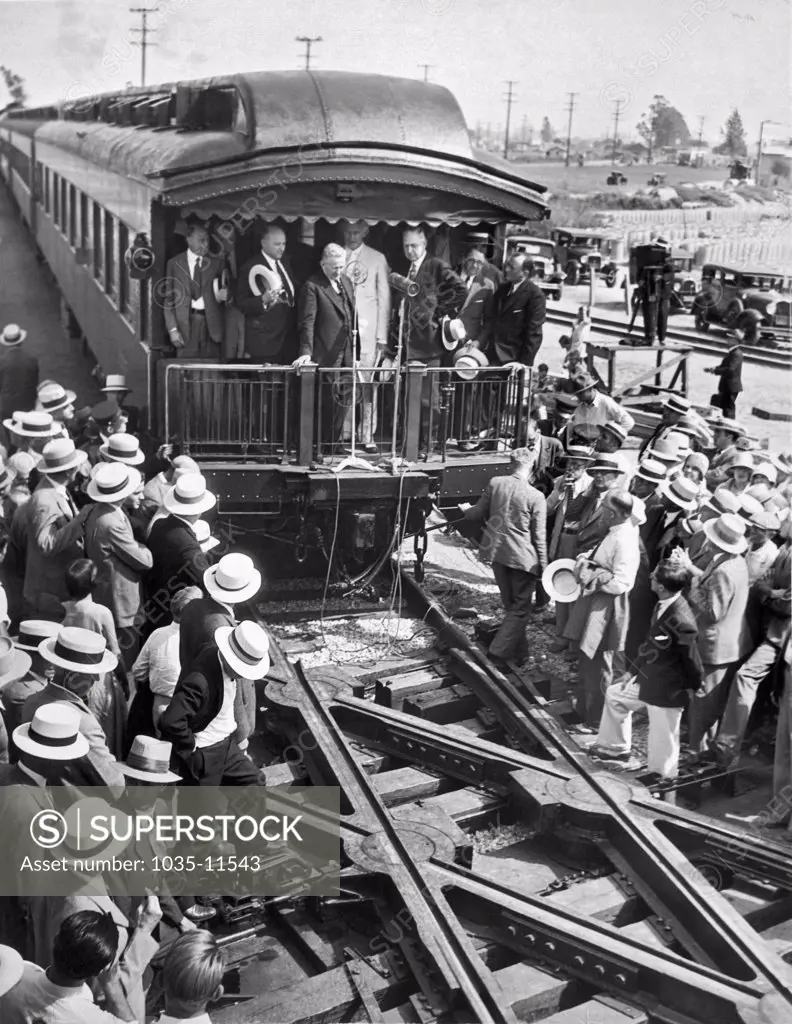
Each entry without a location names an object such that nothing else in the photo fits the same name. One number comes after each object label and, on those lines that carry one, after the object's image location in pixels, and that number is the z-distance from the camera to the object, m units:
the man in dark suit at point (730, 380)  15.52
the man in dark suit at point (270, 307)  9.29
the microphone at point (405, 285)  9.70
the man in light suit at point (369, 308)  9.63
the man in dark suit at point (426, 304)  9.77
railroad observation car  9.12
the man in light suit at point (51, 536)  7.37
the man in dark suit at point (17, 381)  11.80
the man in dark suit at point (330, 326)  9.26
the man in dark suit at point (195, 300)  9.18
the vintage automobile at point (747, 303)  26.39
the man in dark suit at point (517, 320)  10.11
